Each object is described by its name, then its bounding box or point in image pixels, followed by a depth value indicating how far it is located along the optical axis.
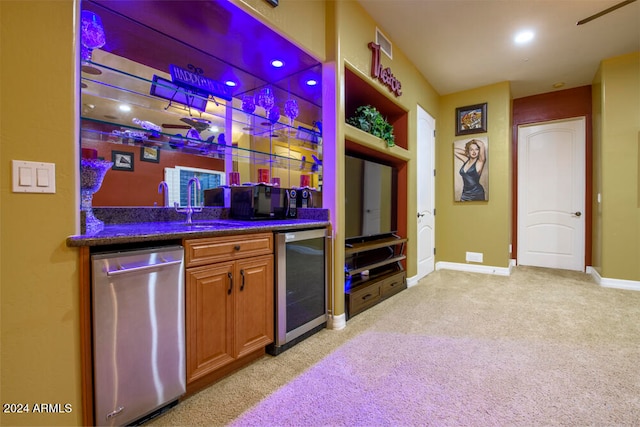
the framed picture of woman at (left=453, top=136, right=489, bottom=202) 4.53
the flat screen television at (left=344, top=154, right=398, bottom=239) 2.90
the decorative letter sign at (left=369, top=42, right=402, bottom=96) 2.90
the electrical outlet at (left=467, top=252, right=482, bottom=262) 4.60
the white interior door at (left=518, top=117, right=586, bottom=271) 4.63
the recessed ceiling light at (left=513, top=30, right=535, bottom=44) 3.17
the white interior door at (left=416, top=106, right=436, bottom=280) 4.11
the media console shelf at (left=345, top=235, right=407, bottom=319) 2.74
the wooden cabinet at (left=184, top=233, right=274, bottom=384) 1.50
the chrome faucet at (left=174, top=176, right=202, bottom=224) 2.02
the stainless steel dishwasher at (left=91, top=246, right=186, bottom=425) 1.18
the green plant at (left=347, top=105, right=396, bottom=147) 3.07
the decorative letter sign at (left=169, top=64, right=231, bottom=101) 2.28
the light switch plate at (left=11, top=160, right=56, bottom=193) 1.05
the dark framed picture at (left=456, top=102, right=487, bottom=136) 4.53
